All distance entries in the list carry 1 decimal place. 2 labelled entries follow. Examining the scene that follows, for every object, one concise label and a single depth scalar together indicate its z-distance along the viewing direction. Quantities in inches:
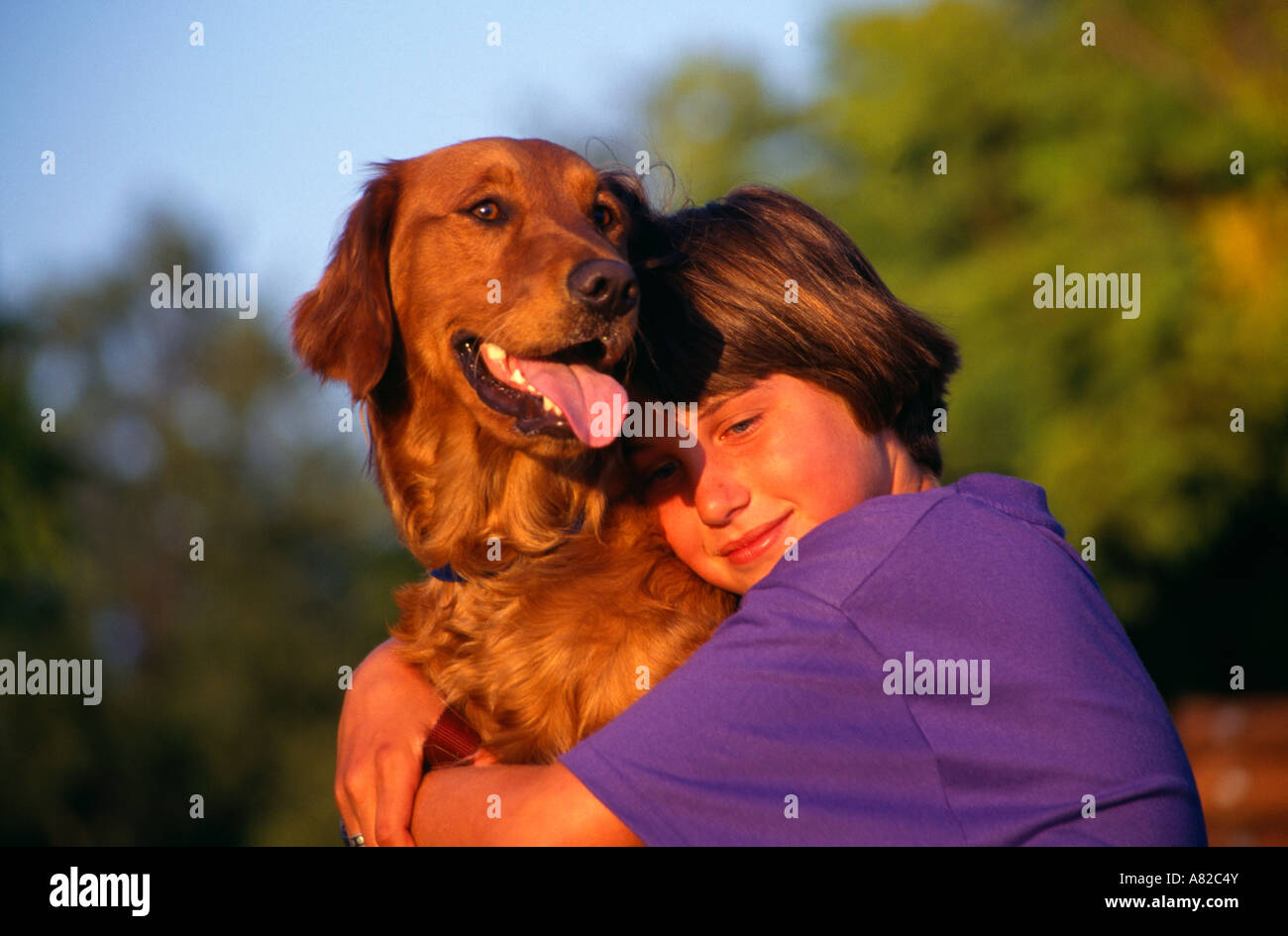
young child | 59.2
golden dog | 67.6
